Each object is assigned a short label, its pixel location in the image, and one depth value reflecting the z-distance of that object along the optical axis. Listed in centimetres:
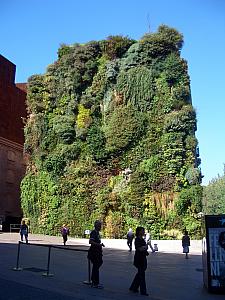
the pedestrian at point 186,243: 2132
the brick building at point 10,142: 4572
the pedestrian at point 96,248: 956
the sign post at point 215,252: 953
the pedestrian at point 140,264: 920
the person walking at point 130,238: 2435
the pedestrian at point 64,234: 2596
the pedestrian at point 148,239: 2319
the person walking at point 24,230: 2392
